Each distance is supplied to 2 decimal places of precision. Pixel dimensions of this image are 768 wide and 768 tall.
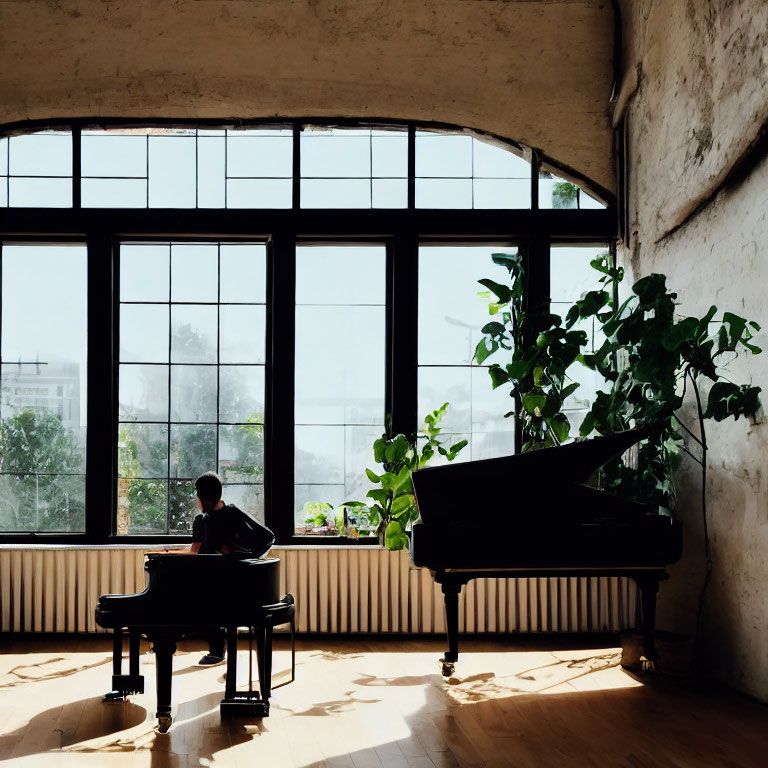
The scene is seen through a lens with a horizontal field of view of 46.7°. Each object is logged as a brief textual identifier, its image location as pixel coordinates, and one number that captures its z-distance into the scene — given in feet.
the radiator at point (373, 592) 20.66
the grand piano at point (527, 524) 16.28
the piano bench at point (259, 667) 13.67
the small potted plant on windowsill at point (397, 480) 20.25
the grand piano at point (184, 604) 13.26
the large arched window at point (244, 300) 21.53
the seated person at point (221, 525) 16.61
